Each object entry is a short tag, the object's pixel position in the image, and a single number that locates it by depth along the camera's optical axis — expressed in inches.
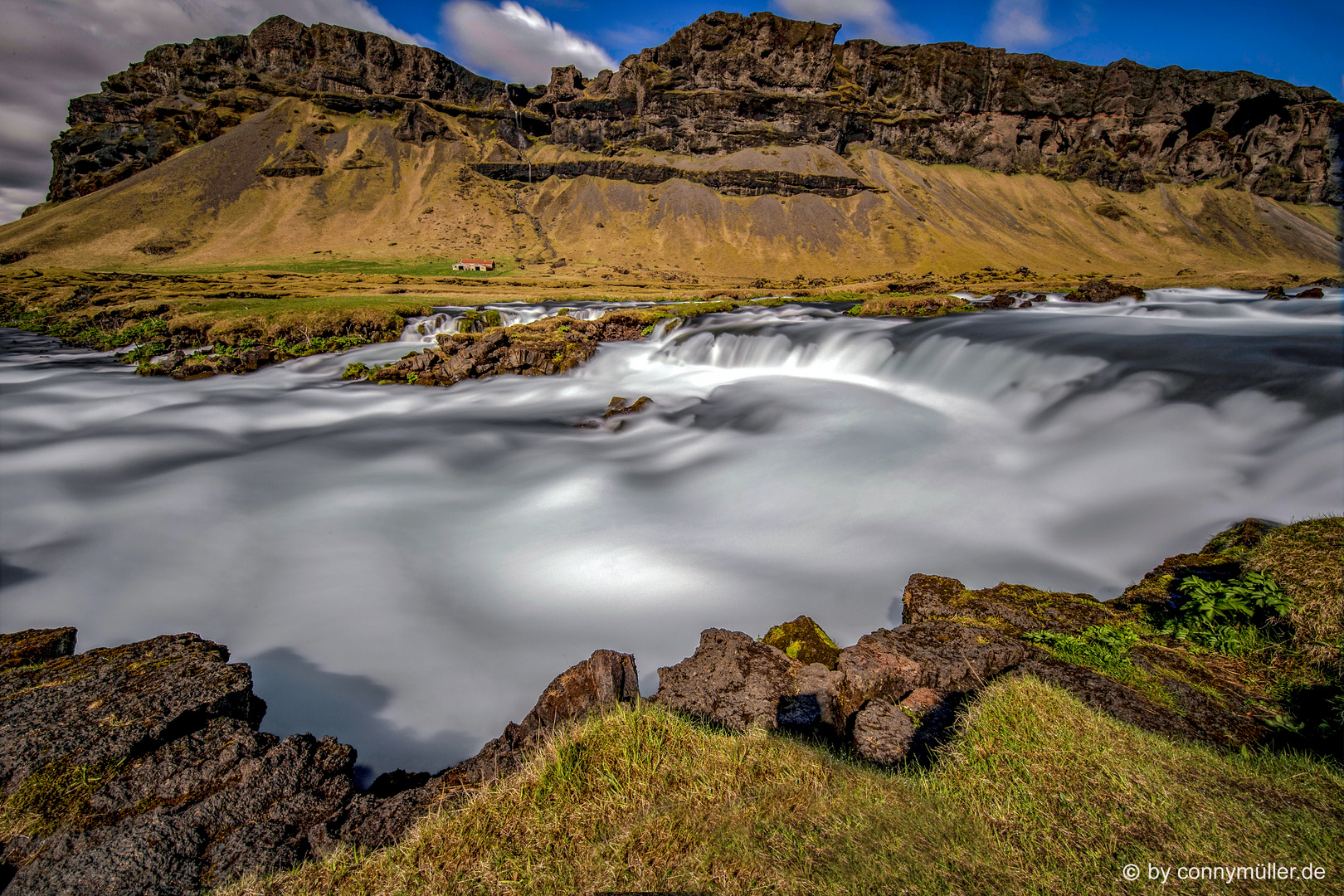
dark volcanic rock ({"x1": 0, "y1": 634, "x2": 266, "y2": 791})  138.9
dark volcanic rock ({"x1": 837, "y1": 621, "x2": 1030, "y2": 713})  171.8
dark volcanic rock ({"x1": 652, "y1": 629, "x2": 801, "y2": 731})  164.4
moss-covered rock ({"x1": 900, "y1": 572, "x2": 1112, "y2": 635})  214.4
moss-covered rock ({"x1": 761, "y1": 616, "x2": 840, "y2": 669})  204.4
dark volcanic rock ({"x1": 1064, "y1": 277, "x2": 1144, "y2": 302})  1353.3
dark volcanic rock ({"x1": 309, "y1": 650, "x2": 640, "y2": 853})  127.1
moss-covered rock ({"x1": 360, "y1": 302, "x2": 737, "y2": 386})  849.5
